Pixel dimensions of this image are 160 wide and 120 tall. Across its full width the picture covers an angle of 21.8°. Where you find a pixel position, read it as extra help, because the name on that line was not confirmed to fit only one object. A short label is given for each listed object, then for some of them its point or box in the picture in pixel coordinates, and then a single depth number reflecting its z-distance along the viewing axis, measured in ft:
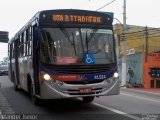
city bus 42.63
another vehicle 174.45
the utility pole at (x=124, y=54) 110.84
